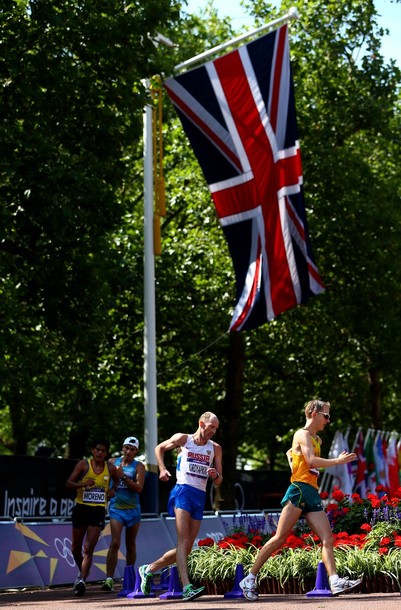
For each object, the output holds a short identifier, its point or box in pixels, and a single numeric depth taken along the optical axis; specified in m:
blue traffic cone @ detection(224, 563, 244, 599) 12.48
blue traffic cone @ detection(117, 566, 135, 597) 13.51
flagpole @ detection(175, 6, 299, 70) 23.73
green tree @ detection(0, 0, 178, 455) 19.53
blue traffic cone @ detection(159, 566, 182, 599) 12.65
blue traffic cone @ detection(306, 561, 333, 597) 12.08
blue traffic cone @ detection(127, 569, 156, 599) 13.13
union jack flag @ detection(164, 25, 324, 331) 21.94
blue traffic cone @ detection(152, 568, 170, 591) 13.80
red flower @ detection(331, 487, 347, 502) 15.20
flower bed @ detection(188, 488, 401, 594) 12.70
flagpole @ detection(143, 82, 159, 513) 21.69
